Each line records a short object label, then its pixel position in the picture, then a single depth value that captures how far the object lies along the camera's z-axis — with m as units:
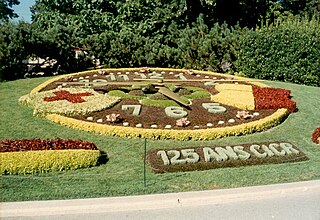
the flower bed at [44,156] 6.49
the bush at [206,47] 17.23
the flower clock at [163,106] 8.85
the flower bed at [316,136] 8.65
